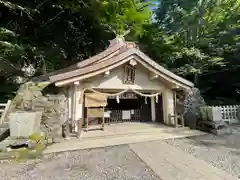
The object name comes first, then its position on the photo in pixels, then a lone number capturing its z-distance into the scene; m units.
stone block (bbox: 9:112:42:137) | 4.86
